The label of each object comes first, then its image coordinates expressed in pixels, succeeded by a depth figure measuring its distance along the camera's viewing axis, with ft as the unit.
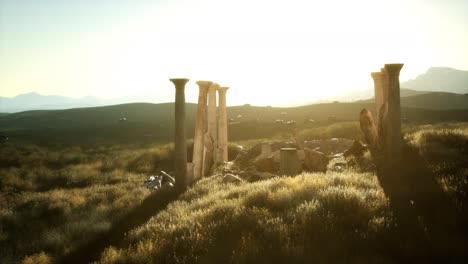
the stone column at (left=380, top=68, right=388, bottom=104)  43.48
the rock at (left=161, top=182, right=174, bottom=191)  40.19
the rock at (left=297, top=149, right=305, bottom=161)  47.62
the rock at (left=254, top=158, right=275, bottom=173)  48.08
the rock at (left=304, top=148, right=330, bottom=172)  44.50
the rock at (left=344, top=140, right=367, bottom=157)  45.24
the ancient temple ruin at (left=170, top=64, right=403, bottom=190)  32.83
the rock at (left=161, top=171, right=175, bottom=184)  51.11
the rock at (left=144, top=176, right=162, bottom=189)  47.37
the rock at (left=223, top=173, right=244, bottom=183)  39.75
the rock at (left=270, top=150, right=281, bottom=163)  49.08
